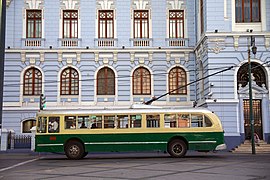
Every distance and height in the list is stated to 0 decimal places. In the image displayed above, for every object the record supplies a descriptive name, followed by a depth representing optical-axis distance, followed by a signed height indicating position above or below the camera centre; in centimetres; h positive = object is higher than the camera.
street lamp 2533 +129
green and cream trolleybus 2245 -66
